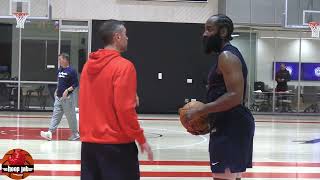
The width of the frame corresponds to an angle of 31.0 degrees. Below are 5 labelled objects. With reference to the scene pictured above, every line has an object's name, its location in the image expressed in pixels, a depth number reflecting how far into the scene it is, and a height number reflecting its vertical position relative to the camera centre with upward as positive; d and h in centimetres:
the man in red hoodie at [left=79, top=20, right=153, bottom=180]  407 -16
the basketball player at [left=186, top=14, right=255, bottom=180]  432 -19
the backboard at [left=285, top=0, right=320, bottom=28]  2186 +307
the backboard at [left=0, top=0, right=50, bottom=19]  2055 +299
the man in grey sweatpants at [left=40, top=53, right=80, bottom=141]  1195 -8
